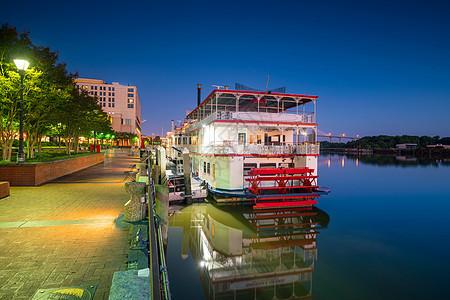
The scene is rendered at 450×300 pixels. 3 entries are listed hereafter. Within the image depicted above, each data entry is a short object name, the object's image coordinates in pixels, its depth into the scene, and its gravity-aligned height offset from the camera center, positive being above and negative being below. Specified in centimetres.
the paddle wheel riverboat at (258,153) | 1892 -60
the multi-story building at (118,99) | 11188 +2175
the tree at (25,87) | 1409 +350
